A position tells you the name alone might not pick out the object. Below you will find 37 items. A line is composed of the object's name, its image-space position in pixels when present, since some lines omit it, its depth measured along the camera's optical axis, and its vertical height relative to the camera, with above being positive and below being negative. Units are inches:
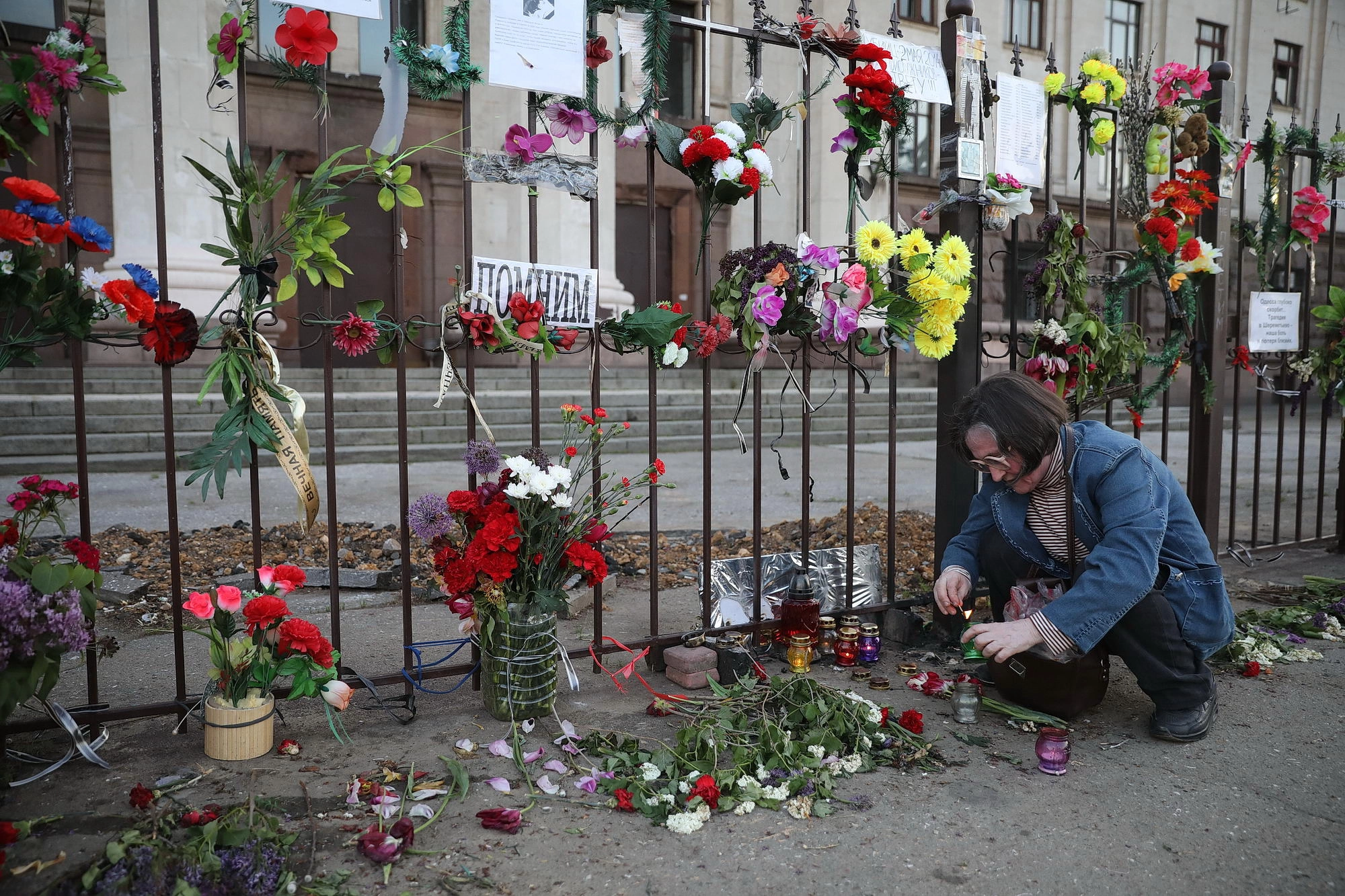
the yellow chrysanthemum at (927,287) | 130.0 +11.1
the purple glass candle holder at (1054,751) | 95.7 -37.9
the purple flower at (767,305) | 119.4 +7.8
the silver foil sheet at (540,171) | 108.7 +22.8
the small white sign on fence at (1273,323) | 187.5 +9.3
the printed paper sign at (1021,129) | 145.0 +36.6
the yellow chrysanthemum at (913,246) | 129.6 +16.6
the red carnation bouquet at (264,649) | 94.0 -27.8
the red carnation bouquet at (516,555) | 100.3 -20.0
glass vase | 104.4 -32.8
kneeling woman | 98.4 -19.2
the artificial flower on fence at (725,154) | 117.0 +26.2
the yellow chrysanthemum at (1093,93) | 150.9 +43.5
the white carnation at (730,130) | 117.6 +29.0
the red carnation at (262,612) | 93.0 -23.7
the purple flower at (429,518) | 100.5 -15.9
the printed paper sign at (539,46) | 108.5 +36.8
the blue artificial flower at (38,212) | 89.7 +14.3
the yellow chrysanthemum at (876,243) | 126.3 +16.5
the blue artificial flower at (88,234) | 92.4 +12.7
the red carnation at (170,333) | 94.2 +3.2
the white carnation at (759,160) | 118.7 +25.6
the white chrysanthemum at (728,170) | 117.0 +24.1
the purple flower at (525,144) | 110.0 +25.7
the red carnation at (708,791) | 87.1 -38.3
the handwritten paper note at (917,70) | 133.9 +42.1
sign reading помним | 108.9 +9.3
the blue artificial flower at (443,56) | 104.3 +33.7
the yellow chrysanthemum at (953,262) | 129.6 +14.4
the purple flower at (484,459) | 102.9 -9.8
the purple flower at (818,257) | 124.1 +14.3
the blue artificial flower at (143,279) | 94.0 +8.5
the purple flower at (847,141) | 133.5 +31.5
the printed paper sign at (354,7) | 99.0 +37.5
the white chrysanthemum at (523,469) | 100.1 -10.6
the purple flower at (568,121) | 113.1 +28.9
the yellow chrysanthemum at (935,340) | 132.3 +4.0
